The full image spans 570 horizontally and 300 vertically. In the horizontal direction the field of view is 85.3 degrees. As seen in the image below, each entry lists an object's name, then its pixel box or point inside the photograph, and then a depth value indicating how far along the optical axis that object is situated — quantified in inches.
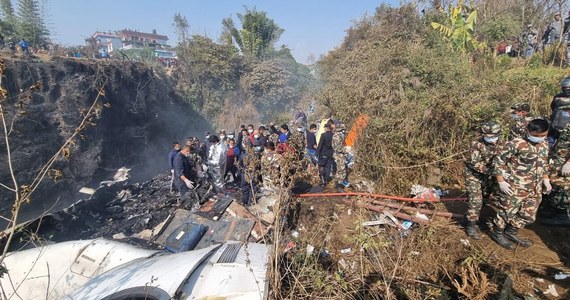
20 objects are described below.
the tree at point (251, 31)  978.1
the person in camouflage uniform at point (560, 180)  152.9
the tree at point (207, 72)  842.8
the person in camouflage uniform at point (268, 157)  163.9
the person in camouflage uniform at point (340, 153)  261.6
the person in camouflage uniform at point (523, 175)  134.9
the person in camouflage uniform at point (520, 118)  174.4
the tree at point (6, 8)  870.4
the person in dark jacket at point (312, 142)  296.2
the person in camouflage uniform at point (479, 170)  145.9
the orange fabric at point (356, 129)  287.6
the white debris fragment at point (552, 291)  119.2
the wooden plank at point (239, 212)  212.5
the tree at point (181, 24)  1015.0
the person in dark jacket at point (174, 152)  274.2
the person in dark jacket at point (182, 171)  247.9
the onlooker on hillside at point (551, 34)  391.5
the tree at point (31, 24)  716.7
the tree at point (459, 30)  366.3
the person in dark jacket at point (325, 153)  251.8
